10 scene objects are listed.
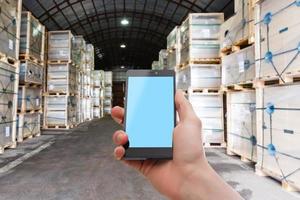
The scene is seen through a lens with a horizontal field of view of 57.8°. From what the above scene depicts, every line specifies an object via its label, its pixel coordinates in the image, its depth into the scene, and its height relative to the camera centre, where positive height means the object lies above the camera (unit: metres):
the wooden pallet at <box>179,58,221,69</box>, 7.78 +1.30
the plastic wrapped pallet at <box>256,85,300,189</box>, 3.65 -0.39
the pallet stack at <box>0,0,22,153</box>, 6.20 +0.85
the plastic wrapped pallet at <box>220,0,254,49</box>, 5.33 +1.77
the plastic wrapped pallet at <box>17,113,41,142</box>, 7.91 -0.67
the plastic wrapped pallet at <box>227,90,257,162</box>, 5.25 -0.37
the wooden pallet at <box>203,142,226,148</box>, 7.36 -1.08
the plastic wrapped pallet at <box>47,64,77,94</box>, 11.53 +1.07
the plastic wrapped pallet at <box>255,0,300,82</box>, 3.70 +1.03
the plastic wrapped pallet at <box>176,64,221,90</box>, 7.75 +0.85
